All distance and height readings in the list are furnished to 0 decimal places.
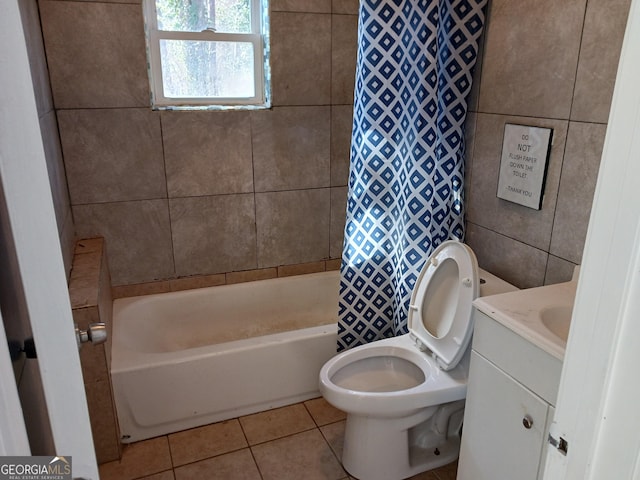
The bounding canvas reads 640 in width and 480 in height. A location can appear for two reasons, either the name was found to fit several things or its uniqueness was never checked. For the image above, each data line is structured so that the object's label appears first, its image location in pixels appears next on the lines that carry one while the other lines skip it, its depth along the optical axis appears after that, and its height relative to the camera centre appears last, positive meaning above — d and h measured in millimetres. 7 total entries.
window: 2309 +214
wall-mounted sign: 1890 -249
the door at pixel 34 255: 530 -178
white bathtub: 2080 -1151
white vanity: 1319 -775
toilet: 1761 -1028
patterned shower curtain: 1975 -201
